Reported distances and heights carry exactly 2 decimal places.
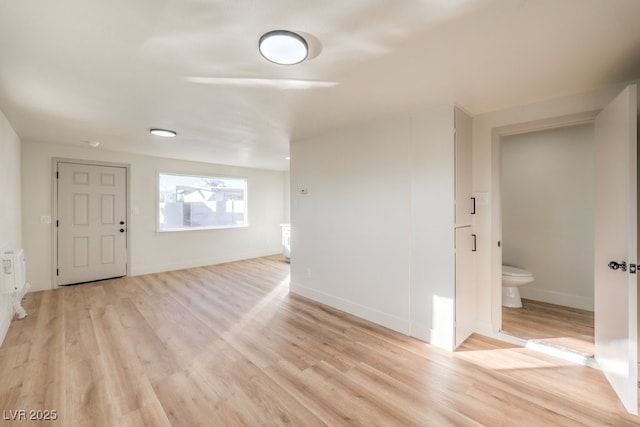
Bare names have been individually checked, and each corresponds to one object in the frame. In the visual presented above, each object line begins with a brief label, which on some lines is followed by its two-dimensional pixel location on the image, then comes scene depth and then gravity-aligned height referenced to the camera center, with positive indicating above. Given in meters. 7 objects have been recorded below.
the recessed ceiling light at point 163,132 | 3.44 +1.05
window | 5.51 +0.26
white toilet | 3.30 -0.86
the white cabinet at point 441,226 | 2.49 -0.12
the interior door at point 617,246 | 1.68 -0.23
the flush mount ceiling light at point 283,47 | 1.49 +0.97
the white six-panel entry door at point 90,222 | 4.34 -0.14
